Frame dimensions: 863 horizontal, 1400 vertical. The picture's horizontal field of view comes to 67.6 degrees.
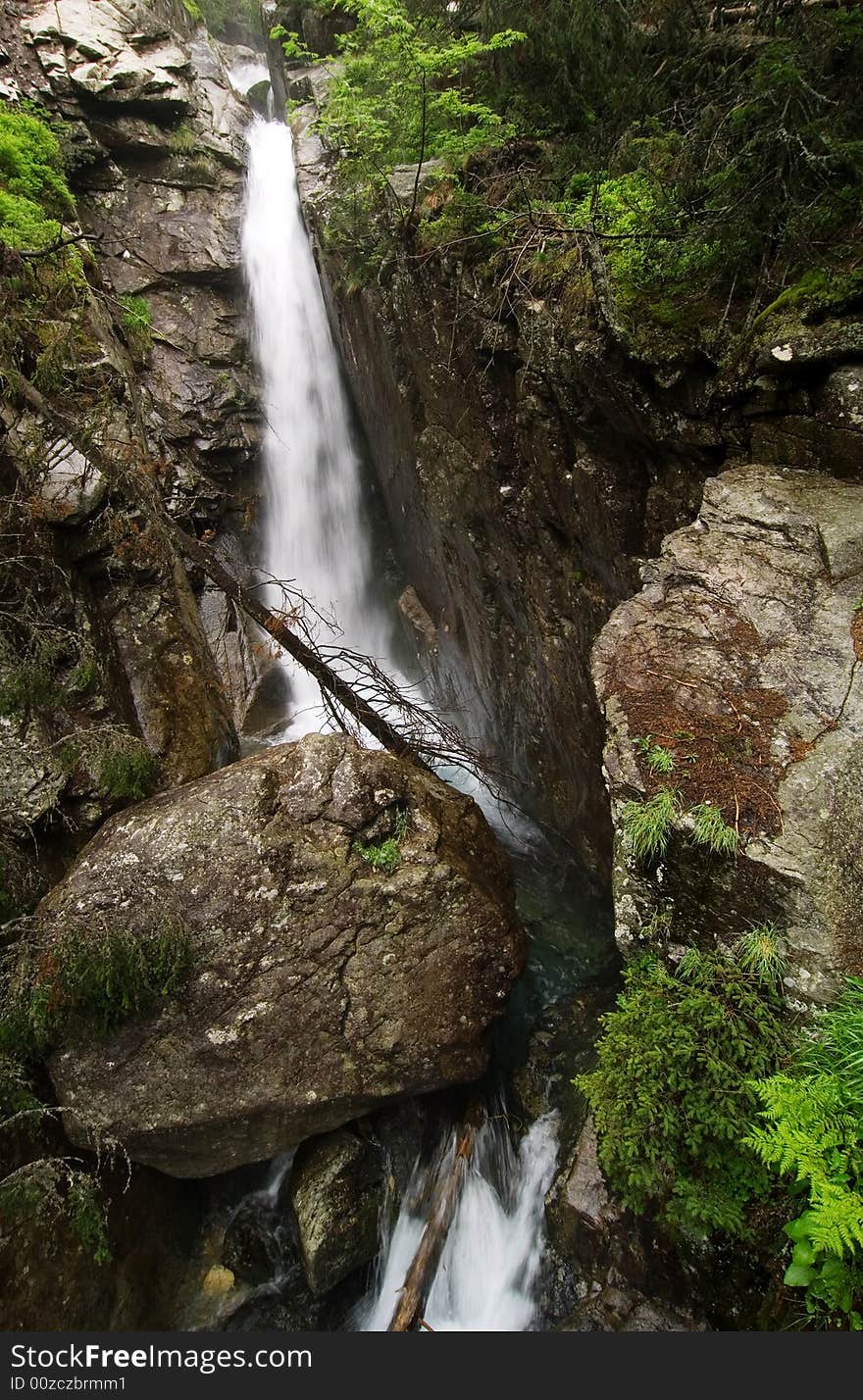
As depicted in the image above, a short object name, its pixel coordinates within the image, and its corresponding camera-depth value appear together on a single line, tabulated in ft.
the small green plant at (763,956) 10.18
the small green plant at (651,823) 11.16
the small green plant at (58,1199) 14.34
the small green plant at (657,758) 11.74
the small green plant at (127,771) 19.70
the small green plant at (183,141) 39.75
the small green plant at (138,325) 33.88
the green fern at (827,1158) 7.43
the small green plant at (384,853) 17.88
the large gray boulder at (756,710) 10.38
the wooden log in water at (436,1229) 16.31
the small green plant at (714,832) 10.75
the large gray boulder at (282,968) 16.21
